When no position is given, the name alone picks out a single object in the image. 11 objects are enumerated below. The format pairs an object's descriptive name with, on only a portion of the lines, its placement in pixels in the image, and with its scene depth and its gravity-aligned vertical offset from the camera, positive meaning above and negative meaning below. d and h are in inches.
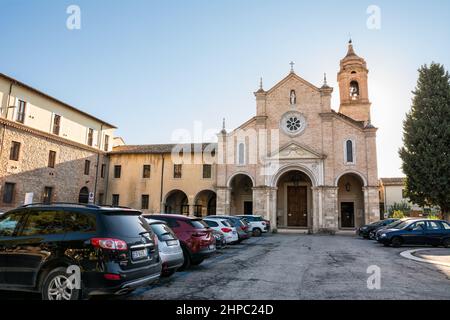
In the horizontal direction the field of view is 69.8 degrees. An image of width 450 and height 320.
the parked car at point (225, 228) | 596.8 -31.6
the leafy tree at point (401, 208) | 1476.1 +35.8
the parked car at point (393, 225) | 706.8 -21.8
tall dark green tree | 939.3 +223.7
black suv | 190.1 -27.1
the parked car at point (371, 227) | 851.3 -32.8
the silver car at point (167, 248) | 290.0 -35.2
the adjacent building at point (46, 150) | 887.1 +184.1
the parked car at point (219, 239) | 534.9 -46.6
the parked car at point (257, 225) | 937.5 -38.0
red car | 360.8 -30.1
